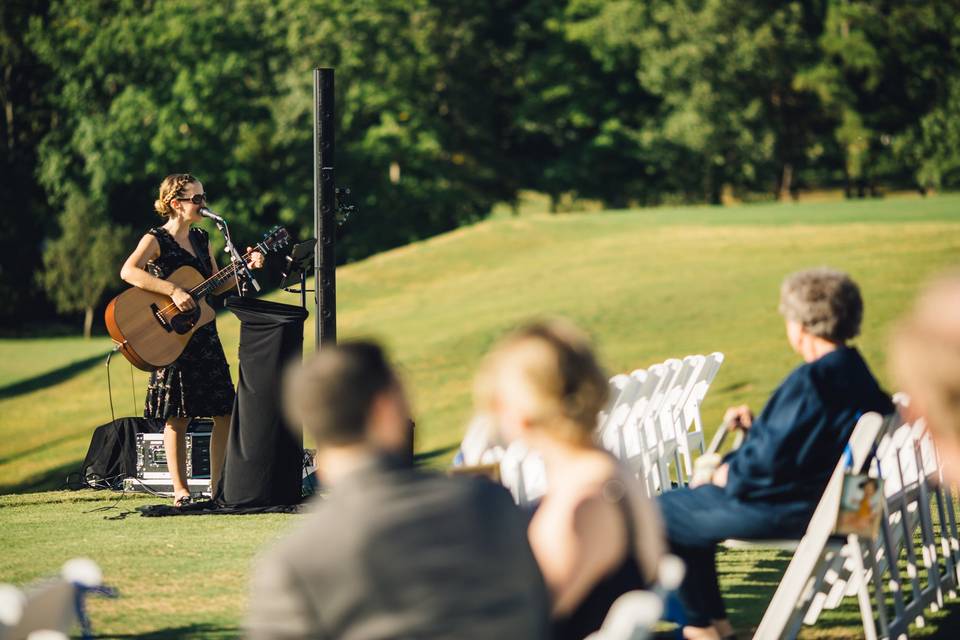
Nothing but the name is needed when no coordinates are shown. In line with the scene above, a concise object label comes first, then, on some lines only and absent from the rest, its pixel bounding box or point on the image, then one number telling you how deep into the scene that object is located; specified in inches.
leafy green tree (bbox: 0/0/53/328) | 2966.5
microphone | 558.3
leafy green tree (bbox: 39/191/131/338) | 2745.1
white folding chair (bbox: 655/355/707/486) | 506.1
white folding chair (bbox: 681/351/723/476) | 546.6
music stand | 572.0
